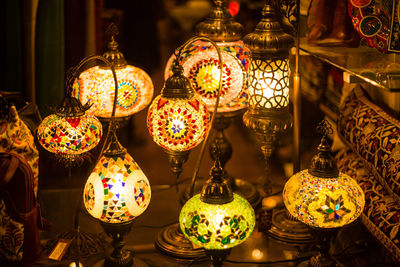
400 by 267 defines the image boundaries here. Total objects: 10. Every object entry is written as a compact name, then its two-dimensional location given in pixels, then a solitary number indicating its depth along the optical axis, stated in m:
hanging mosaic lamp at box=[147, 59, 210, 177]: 2.27
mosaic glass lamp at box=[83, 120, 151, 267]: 2.11
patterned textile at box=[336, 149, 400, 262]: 2.24
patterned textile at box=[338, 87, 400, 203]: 2.32
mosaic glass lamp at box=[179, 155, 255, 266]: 1.99
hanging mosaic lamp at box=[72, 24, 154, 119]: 2.50
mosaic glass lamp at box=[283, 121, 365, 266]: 2.08
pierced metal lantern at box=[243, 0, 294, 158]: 2.43
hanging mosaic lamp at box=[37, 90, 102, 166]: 2.27
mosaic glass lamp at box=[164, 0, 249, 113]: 2.56
